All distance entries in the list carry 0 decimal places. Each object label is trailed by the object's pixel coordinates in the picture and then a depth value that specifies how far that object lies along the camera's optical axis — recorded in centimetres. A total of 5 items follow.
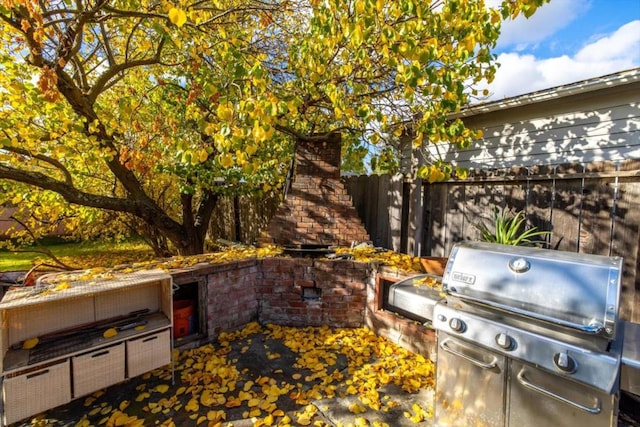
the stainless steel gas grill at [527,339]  154
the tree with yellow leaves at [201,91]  283
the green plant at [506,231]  333
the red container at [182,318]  348
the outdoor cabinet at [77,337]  217
